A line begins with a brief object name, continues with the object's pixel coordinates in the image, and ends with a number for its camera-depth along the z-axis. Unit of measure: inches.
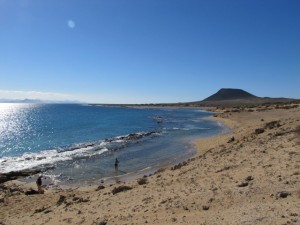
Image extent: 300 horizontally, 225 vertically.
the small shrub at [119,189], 792.3
